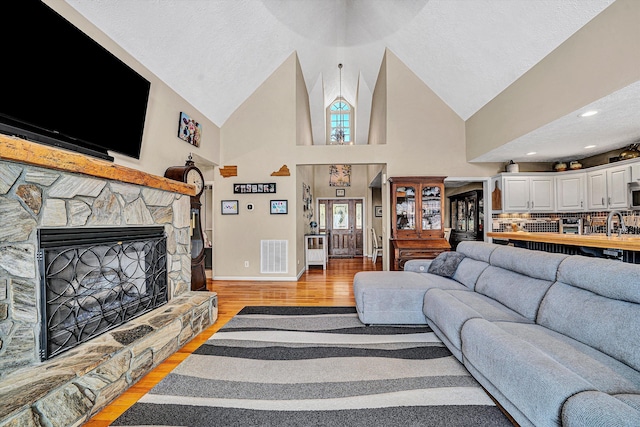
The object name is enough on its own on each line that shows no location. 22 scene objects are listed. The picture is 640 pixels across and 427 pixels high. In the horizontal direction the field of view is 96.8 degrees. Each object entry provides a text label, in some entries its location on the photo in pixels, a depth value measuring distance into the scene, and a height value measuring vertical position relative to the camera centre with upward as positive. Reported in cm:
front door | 889 -22
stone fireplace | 142 -49
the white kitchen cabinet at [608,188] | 421 +42
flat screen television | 168 +99
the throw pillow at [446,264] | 335 -57
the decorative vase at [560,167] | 511 +88
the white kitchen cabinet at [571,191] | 491 +42
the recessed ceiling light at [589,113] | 297 +108
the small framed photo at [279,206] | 524 +24
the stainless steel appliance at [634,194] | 402 +29
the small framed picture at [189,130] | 390 +131
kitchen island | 242 -30
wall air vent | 525 -68
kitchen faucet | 296 -16
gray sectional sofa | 115 -70
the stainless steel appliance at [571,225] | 518 -19
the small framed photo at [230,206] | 529 +26
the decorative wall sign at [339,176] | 894 +133
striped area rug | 158 -111
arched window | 930 +321
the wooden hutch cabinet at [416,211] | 507 +11
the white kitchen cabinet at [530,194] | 519 +40
